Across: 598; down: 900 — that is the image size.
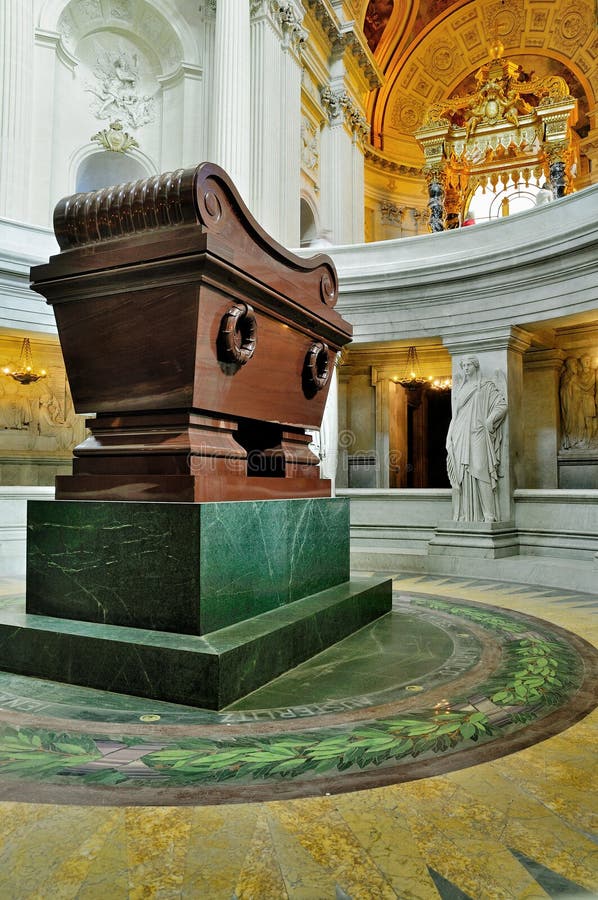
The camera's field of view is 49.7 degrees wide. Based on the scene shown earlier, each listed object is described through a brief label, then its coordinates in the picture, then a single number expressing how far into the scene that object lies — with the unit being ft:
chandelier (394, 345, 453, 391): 37.86
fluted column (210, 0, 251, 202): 35.47
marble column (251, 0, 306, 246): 40.93
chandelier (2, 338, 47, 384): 32.07
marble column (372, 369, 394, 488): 40.68
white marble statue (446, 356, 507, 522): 26.58
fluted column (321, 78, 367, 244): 55.98
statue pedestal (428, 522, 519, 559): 25.54
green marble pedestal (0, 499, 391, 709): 8.07
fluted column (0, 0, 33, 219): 32.48
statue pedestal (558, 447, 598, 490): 32.71
